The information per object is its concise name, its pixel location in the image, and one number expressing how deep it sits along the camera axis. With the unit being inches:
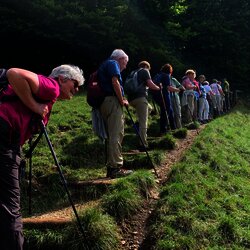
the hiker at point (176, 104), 395.0
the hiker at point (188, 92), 436.7
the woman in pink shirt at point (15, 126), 115.3
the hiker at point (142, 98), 302.6
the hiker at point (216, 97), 601.6
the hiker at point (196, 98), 459.2
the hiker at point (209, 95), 549.9
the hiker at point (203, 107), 488.4
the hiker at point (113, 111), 226.8
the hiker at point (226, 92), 723.7
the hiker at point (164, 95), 365.7
